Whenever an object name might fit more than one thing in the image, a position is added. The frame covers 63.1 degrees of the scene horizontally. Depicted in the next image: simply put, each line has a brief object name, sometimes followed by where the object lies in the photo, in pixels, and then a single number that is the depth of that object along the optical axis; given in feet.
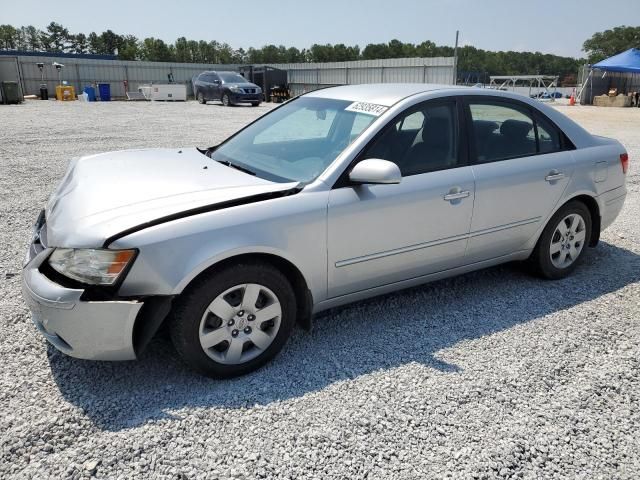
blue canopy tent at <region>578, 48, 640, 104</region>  95.20
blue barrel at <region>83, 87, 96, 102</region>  99.65
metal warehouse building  92.32
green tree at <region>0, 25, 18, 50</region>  376.07
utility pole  76.54
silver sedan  8.60
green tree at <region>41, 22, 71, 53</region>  388.37
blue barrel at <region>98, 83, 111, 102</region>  100.42
